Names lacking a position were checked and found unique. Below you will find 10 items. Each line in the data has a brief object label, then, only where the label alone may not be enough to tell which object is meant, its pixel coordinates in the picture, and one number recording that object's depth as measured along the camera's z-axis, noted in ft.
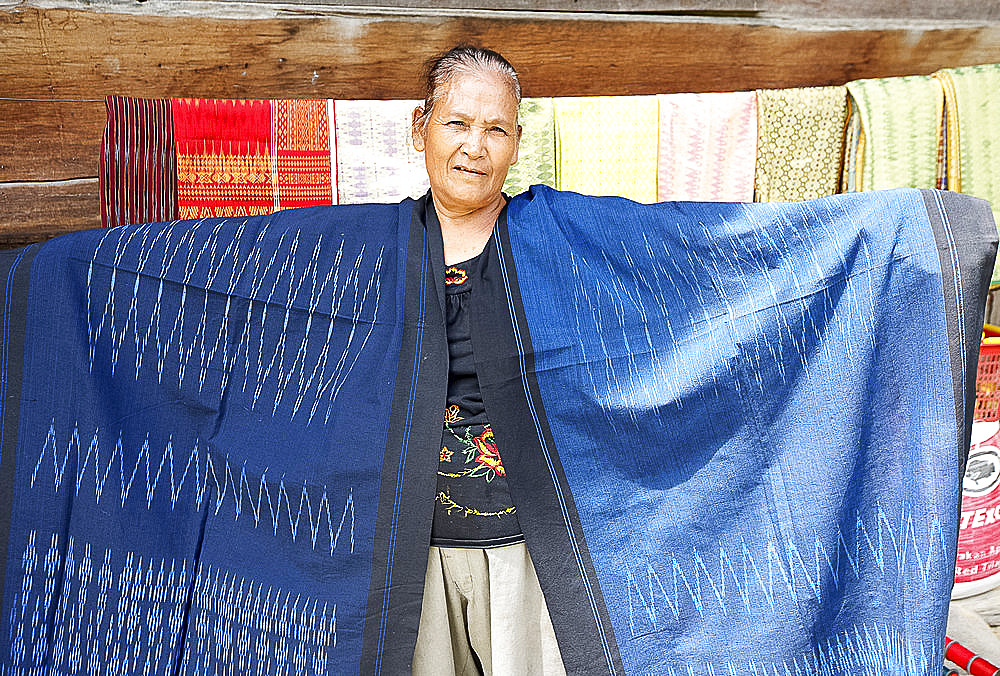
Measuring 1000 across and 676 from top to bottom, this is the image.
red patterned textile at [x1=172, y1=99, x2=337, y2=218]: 6.82
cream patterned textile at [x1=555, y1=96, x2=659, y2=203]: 7.40
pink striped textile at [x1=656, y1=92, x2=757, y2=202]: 7.55
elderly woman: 4.57
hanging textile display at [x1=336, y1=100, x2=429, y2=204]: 7.06
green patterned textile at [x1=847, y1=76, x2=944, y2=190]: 7.71
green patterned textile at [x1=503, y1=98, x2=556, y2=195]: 7.30
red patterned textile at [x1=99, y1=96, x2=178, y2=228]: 6.71
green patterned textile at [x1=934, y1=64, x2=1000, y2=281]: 7.79
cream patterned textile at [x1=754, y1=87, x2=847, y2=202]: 7.72
